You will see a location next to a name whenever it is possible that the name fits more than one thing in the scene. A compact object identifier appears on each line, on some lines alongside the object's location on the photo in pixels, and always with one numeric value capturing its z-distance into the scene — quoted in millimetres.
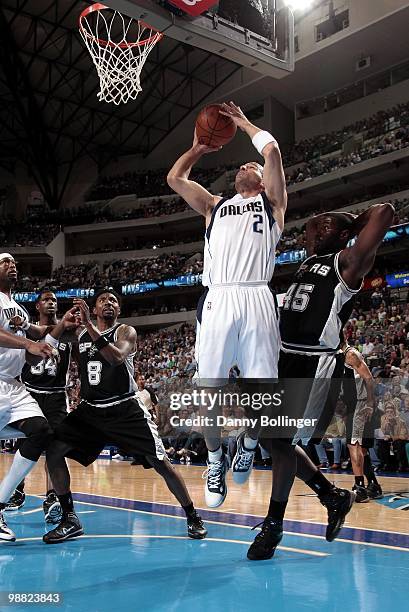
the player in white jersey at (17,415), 4957
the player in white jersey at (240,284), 3889
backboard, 5688
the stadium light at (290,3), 6861
